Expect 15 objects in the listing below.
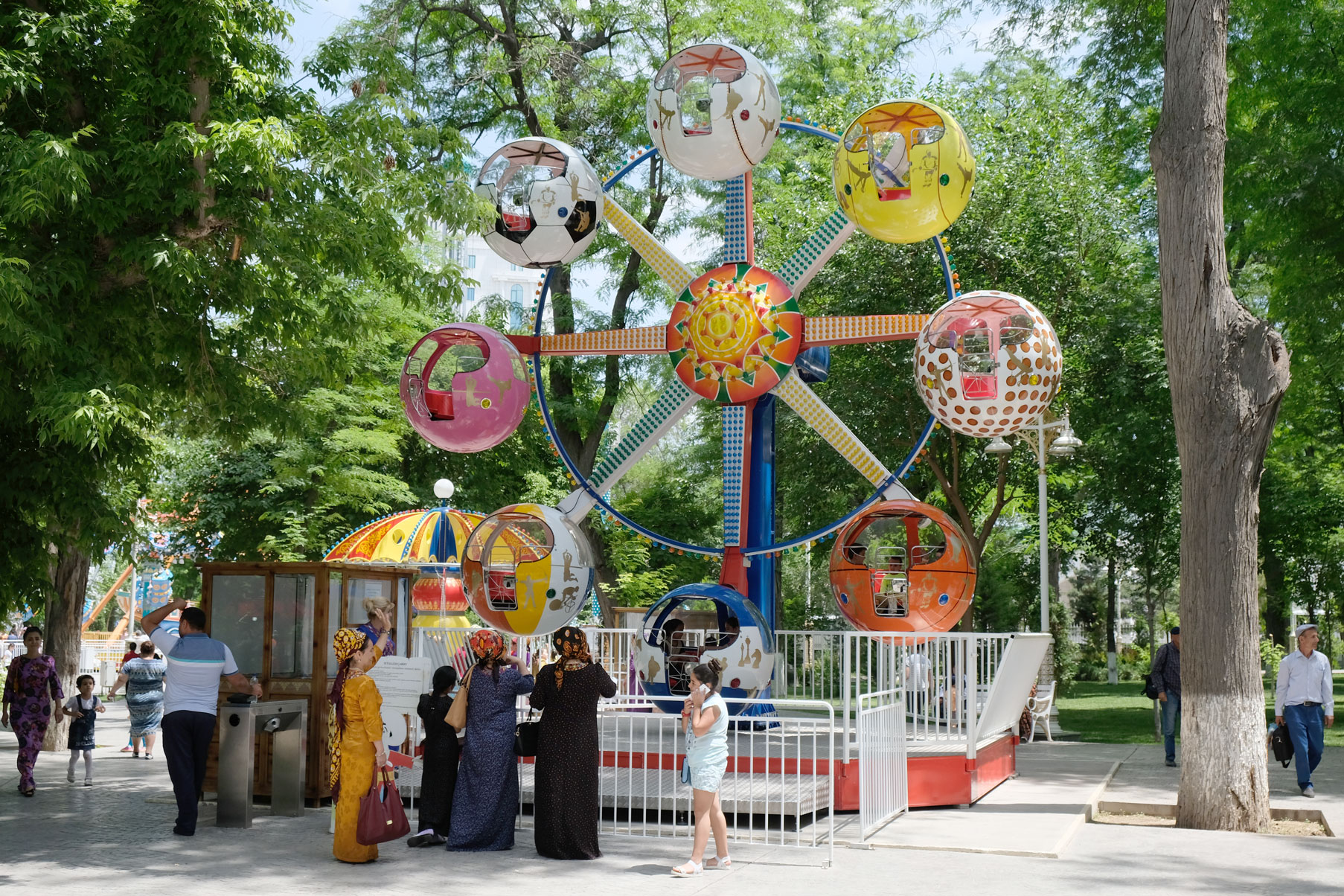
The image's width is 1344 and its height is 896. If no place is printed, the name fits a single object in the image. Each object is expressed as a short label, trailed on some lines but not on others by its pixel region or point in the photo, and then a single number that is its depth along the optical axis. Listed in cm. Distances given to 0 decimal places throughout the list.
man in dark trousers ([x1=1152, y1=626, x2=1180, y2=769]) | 1594
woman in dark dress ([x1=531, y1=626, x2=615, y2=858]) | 895
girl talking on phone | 844
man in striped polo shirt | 979
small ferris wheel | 1095
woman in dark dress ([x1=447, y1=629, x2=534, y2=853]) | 923
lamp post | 1791
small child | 1349
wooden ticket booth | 1158
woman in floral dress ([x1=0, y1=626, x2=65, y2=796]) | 1263
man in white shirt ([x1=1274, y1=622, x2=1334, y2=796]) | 1279
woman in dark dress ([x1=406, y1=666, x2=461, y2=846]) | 959
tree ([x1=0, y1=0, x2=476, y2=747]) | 972
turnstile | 1029
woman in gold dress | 878
